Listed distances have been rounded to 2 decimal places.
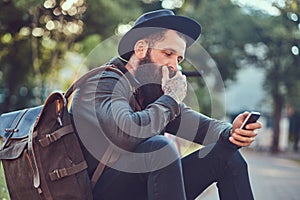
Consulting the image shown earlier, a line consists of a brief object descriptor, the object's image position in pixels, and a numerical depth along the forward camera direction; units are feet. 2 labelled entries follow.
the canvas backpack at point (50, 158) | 7.26
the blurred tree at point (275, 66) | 89.81
